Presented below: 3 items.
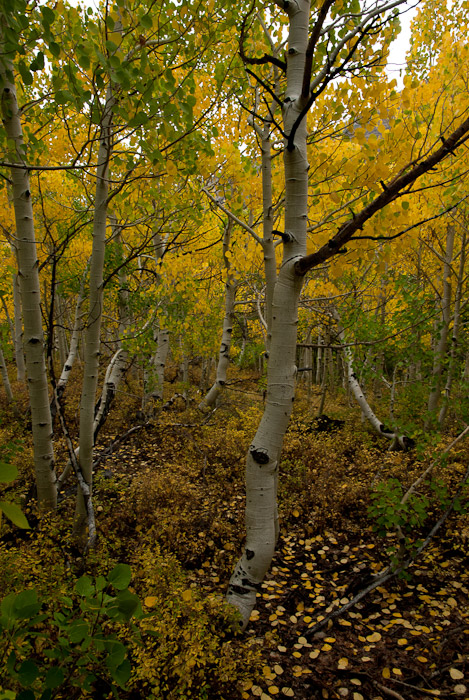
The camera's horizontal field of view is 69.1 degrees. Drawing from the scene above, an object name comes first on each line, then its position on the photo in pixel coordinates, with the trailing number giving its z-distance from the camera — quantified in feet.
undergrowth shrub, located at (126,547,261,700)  6.14
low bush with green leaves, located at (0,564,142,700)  3.09
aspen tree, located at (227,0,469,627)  6.56
